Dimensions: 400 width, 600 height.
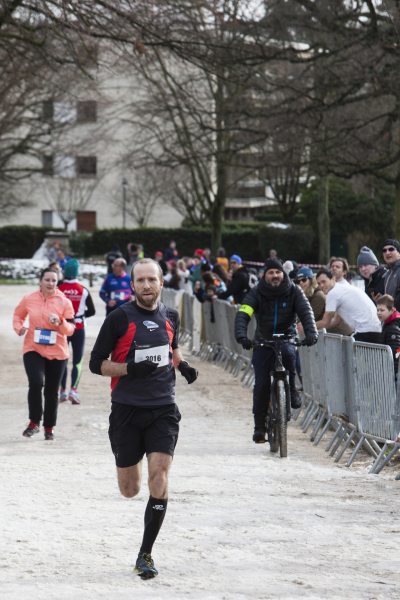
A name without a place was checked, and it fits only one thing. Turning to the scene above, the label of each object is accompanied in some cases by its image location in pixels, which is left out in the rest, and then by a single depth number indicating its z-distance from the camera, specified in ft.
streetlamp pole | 174.39
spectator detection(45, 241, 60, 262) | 120.88
